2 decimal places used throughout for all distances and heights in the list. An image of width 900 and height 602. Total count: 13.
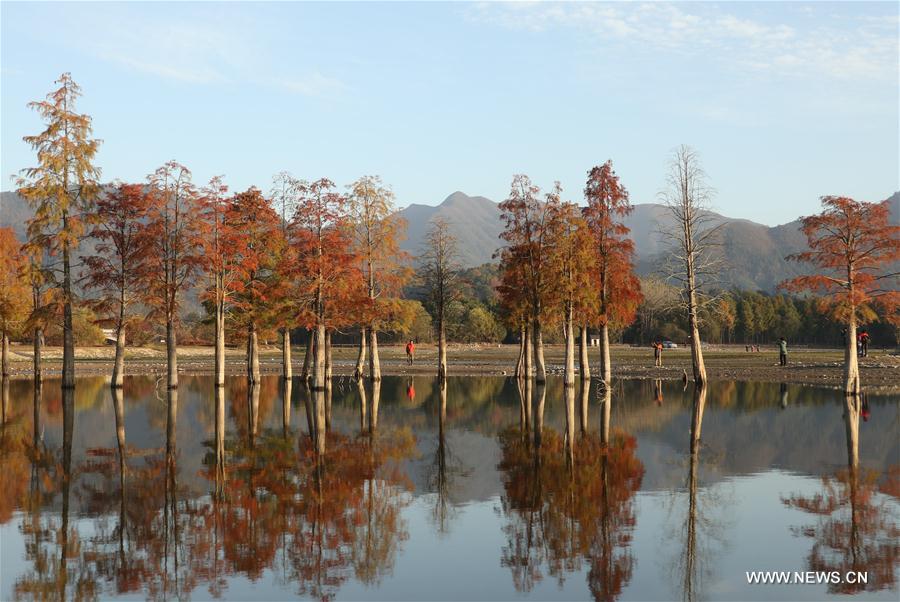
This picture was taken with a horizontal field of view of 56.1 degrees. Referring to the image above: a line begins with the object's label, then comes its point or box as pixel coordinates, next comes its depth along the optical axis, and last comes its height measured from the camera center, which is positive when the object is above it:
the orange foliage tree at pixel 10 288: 56.09 +2.77
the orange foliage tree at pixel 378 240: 53.38 +5.43
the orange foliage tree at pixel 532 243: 49.16 +4.81
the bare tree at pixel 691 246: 47.16 +4.31
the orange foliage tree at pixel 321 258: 45.69 +3.71
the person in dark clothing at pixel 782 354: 63.23 -2.46
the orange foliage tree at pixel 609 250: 47.69 +4.19
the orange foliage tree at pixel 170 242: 44.78 +4.59
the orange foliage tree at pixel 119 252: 44.69 +4.11
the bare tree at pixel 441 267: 56.72 +4.00
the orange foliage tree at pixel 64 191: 44.38 +7.31
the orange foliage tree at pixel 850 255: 37.75 +3.02
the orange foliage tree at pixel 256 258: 49.19 +4.05
